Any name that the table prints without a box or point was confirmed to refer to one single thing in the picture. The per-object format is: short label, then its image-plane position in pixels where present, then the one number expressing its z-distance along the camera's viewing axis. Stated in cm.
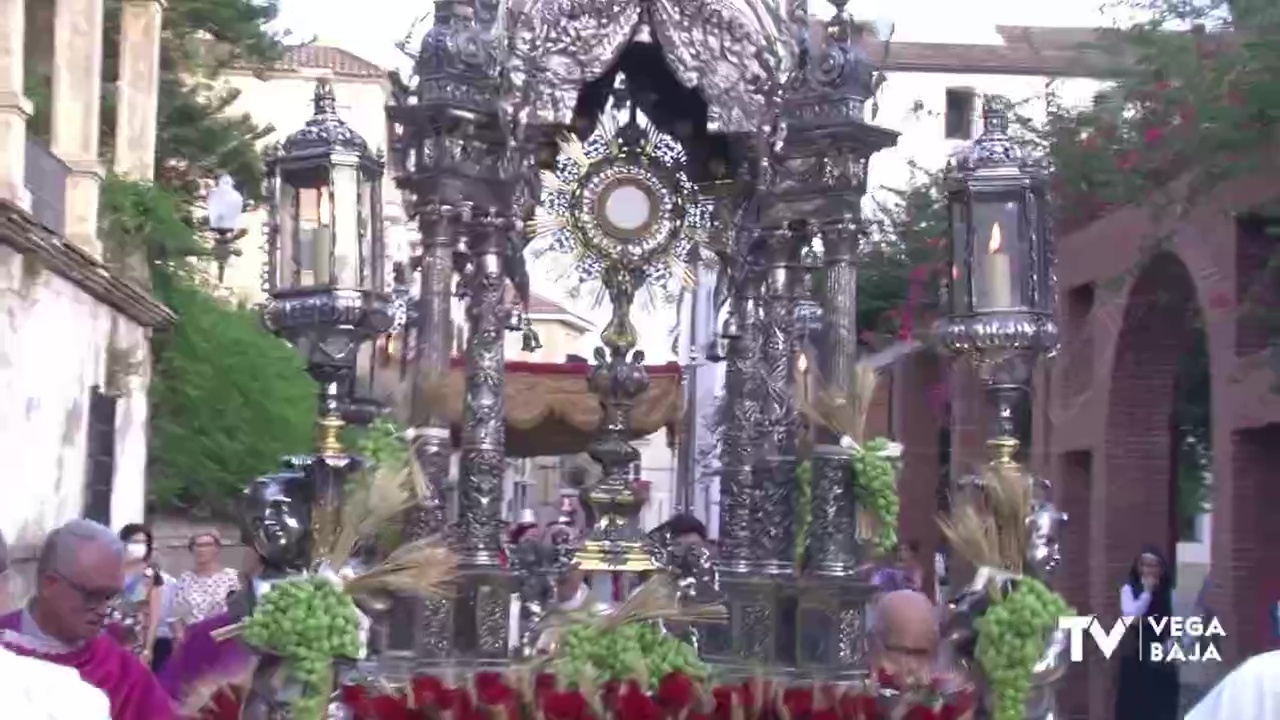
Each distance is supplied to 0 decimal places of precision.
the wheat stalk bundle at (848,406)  1123
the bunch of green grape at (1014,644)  837
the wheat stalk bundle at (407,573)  836
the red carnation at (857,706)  727
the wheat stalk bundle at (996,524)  891
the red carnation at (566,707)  732
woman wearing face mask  1172
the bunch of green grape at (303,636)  796
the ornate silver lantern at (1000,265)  999
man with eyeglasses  602
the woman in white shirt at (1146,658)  1558
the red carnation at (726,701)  747
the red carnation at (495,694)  746
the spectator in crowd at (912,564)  1409
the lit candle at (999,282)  1010
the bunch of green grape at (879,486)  1145
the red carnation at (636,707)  736
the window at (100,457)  2039
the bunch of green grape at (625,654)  817
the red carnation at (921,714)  722
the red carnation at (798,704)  743
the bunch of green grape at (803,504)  1184
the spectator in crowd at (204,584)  1210
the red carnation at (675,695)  746
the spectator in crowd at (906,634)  683
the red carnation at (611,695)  747
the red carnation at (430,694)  750
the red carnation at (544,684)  755
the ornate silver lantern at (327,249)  1023
